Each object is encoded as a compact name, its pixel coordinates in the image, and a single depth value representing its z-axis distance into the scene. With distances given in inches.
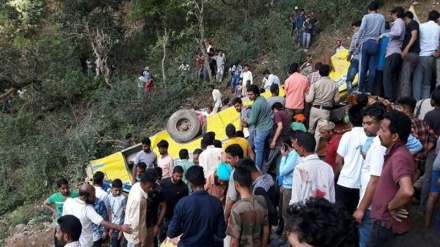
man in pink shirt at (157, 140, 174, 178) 238.6
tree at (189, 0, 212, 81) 627.7
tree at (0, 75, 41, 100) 646.5
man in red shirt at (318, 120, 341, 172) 195.8
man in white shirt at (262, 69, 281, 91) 413.4
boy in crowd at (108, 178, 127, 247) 209.9
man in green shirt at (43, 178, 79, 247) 211.0
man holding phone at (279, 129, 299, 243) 182.1
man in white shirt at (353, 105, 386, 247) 132.8
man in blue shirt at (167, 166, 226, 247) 145.0
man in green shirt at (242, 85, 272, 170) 245.6
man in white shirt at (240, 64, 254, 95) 511.7
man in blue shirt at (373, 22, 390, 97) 279.6
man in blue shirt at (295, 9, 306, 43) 642.2
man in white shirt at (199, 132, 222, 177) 215.2
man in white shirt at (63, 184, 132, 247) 177.2
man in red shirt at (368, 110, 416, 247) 116.4
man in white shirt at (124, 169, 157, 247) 177.0
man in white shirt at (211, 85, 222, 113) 491.4
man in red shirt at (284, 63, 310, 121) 274.7
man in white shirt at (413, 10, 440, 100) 257.1
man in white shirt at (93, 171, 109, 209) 207.8
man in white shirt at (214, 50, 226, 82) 625.9
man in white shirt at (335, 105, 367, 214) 167.9
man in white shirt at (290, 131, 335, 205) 146.3
